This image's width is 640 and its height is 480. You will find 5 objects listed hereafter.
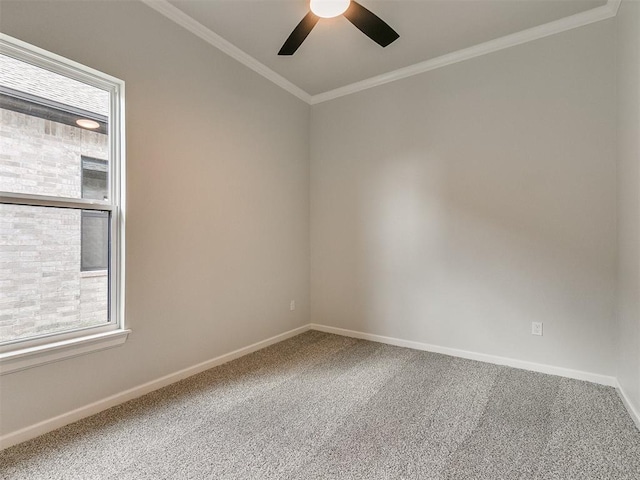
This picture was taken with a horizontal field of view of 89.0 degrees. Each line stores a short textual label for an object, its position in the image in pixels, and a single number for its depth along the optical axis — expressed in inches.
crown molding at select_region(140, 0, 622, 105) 92.6
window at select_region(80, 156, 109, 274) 80.5
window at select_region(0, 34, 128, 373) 68.8
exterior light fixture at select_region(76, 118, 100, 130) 79.9
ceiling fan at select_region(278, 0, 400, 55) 73.2
